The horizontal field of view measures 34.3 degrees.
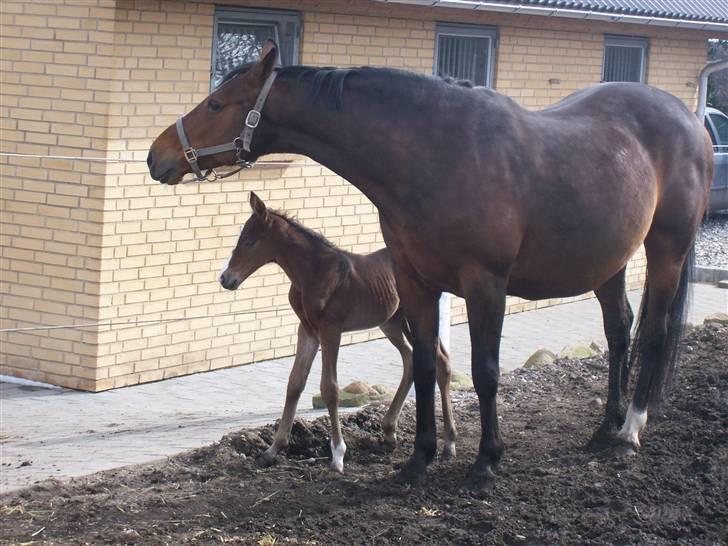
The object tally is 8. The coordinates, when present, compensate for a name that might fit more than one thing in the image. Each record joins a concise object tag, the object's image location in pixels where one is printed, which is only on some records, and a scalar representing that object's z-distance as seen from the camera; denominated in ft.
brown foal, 22.50
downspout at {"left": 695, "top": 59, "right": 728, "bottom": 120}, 52.17
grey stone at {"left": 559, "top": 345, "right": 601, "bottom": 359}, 34.09
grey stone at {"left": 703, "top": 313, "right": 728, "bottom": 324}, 37.17
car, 74.16
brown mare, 19.06
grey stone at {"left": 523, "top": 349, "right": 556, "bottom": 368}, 32.89
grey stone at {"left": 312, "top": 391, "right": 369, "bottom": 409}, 28.63
